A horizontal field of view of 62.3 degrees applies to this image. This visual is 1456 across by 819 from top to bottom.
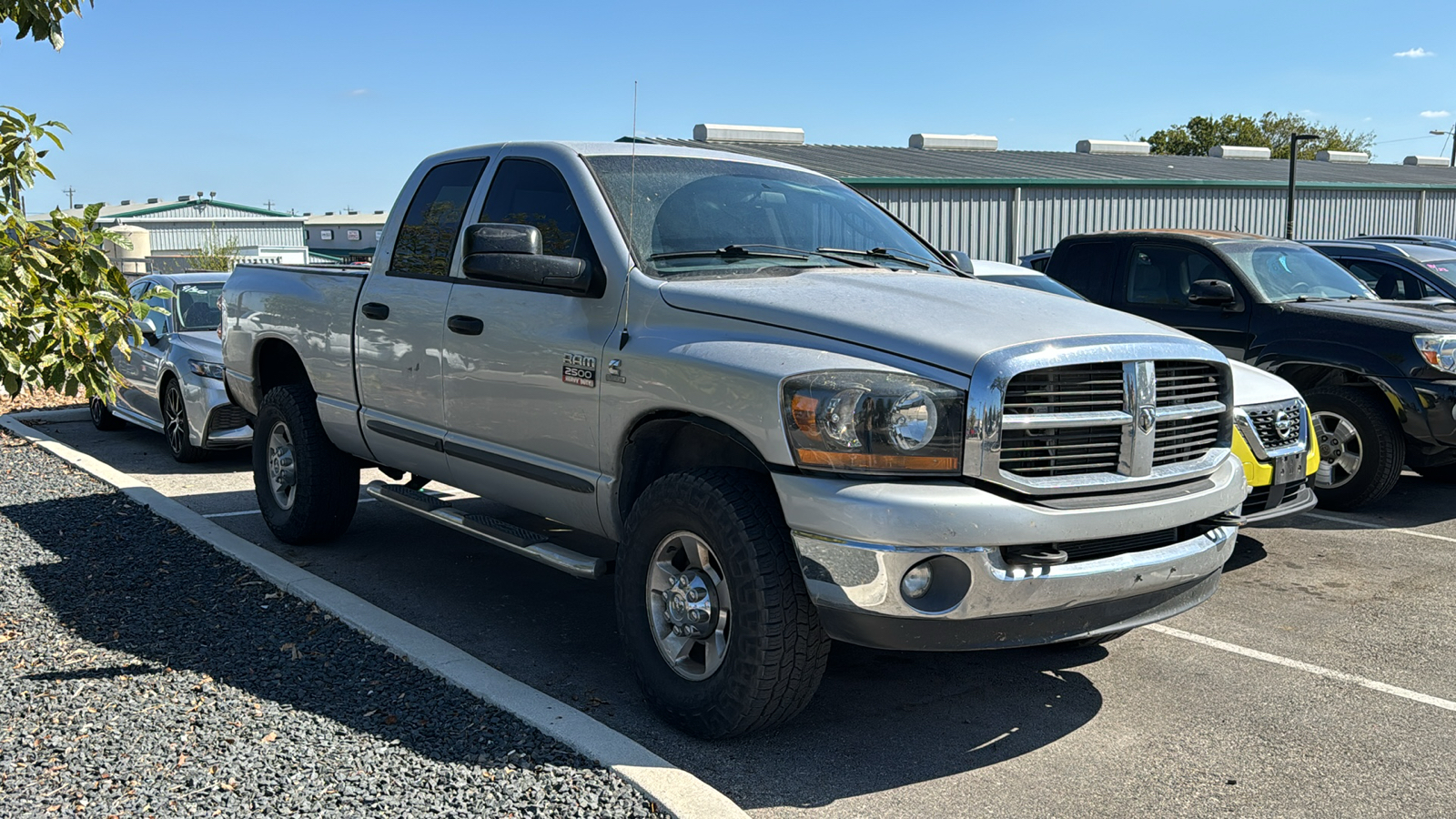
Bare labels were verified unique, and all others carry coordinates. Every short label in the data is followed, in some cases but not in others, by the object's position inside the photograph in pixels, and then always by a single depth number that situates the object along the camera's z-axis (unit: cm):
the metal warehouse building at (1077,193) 2369
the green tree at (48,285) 472
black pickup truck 791
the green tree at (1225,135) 7550
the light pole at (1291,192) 2444
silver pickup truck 370
